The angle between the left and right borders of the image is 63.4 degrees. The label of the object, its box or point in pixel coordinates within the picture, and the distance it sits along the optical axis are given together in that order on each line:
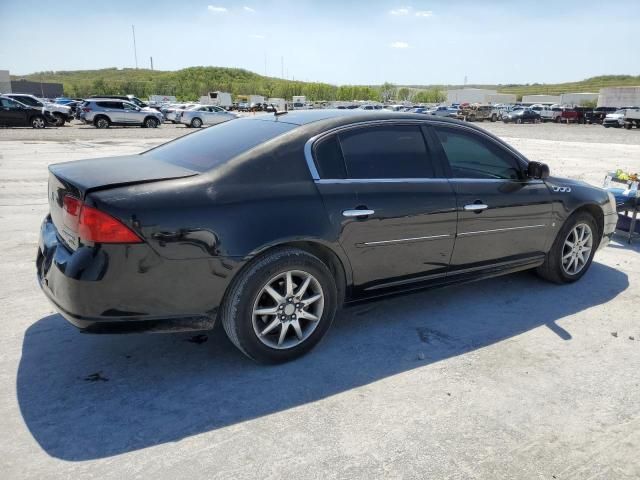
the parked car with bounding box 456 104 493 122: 53.31
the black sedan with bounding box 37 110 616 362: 2.85
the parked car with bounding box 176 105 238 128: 33.97
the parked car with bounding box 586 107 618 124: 48.59
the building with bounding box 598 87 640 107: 71.69
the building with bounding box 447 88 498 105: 117.44
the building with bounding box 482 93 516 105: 117.63
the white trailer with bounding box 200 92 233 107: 87.06
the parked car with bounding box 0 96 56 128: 26.86
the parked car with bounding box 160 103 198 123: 36.06
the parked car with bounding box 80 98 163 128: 30.44
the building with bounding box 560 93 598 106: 98.90
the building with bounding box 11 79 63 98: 106.94
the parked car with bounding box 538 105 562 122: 51.53
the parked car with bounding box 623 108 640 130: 39.91
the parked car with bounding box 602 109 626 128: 41.00
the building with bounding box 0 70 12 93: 91.93
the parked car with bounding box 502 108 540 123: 49.28
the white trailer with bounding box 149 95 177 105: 95.25
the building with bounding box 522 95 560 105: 109.56
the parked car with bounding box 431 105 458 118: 55.84
